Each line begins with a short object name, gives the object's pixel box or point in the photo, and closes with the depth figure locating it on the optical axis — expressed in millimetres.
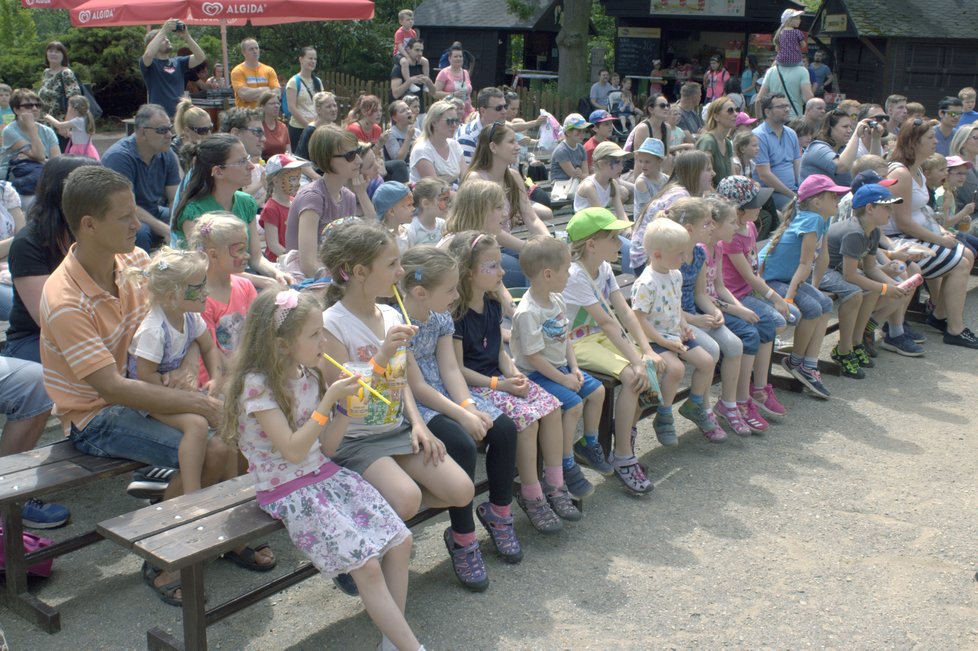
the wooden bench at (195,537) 3158
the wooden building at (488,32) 28375
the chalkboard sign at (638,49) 26219
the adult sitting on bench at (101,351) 3680
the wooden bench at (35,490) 3482
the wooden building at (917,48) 21312
